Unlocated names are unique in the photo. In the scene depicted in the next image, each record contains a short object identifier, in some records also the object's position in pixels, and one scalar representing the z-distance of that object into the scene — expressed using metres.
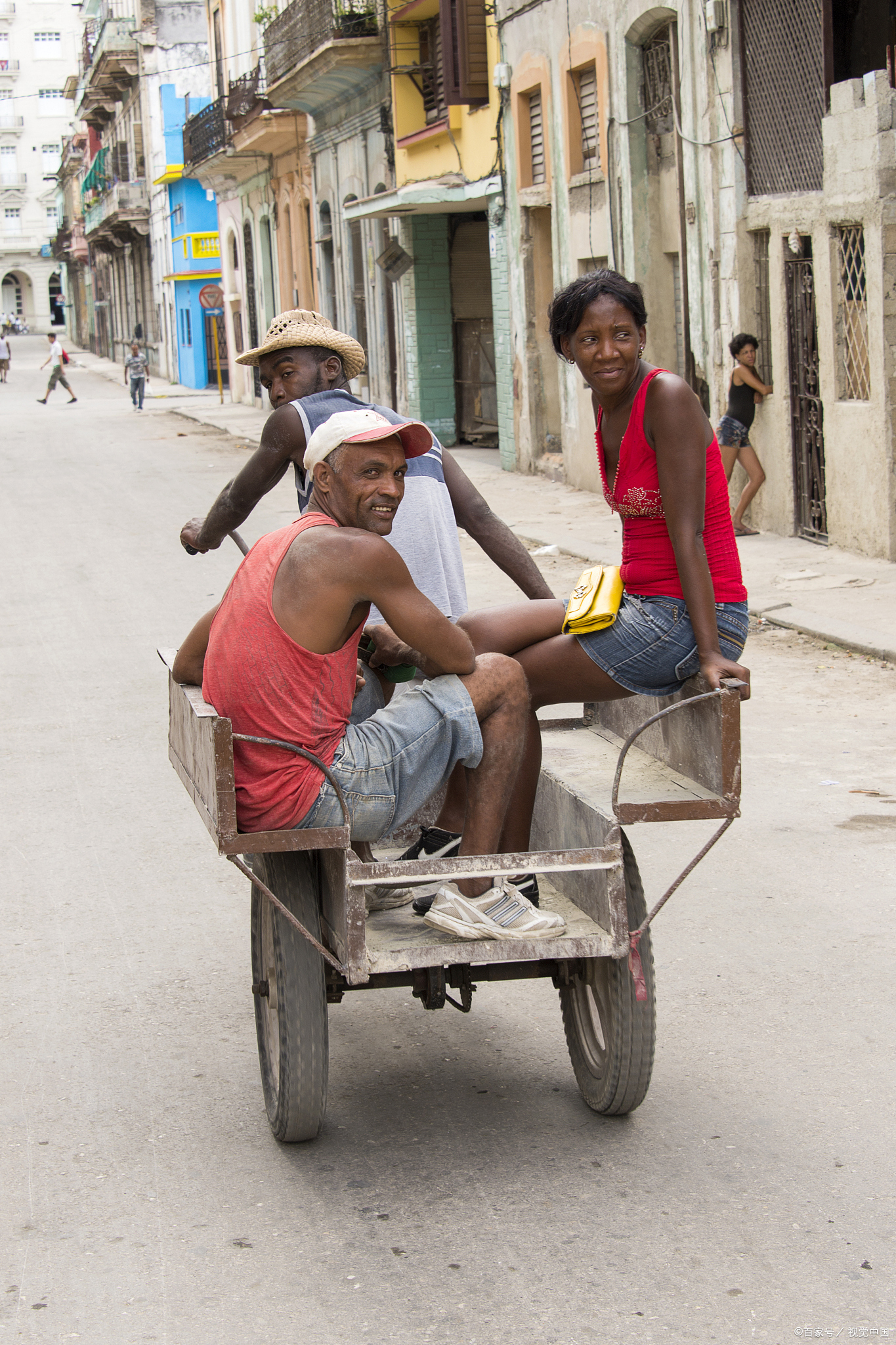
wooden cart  3.46
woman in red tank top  3.88
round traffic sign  36.59
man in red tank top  3.58
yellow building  19.94
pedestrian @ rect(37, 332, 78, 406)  39.72
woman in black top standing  13.07
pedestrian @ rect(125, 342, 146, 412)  36.09
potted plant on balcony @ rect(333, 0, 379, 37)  23.56
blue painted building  45.97
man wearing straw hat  4.47
